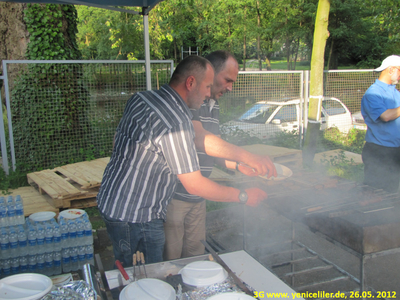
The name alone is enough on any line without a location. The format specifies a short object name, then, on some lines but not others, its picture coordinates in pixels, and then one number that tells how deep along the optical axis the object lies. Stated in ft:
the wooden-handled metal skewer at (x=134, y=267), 5.41
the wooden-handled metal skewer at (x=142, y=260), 5.56
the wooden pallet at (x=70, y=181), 14.69
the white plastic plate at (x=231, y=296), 4.64
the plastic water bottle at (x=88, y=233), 9.95
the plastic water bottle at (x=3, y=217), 10.39
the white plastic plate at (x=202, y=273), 5.04
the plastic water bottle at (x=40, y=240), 9.32
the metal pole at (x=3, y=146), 19.03
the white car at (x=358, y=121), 31.01
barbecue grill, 6.86
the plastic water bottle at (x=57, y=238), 9.53
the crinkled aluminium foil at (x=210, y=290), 4.80
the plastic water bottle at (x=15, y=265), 9.25
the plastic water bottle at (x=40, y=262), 9.43
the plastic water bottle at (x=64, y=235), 9.79
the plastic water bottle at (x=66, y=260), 9.77
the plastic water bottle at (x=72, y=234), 9.74
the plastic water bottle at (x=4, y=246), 9.07
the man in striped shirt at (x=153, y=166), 6.14
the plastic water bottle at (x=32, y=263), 9.30
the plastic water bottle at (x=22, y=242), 9.29
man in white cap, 12.62
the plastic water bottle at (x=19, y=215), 10.50
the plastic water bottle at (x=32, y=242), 9.24
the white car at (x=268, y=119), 25.80
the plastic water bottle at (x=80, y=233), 9.76
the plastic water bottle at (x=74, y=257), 9.91
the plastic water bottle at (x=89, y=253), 10.17
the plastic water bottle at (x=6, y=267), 9.21
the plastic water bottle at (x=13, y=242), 9.13
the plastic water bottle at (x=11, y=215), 10.50
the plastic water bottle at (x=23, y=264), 9.30
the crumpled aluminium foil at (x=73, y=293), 4.59
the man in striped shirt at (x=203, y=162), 7.92
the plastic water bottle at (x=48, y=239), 9.30
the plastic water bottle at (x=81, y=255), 10.05
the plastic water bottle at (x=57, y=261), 9.61
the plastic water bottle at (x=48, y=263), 9.45
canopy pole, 14.26
